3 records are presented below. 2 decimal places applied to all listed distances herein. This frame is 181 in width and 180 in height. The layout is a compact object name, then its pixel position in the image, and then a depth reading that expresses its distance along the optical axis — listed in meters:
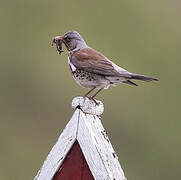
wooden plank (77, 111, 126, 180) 9.05
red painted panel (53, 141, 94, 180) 9.41
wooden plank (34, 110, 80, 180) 9.27
